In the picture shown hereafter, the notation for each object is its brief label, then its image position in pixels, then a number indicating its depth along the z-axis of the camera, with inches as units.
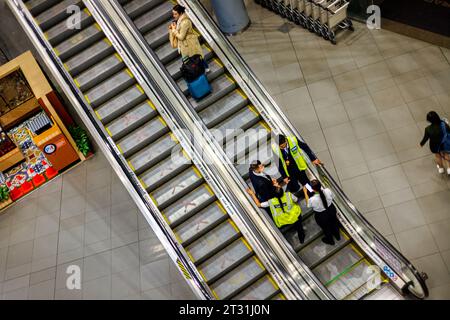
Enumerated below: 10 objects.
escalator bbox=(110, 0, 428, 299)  466.3
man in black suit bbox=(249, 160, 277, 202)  442.9
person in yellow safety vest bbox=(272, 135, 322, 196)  449.7
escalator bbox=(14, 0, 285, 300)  475.5
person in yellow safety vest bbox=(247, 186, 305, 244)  446.0
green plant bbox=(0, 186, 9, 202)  598.2
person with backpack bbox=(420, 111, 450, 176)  465.2
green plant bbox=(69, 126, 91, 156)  607.8
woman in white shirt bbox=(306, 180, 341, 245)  438.9
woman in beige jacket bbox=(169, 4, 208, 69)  480.1
